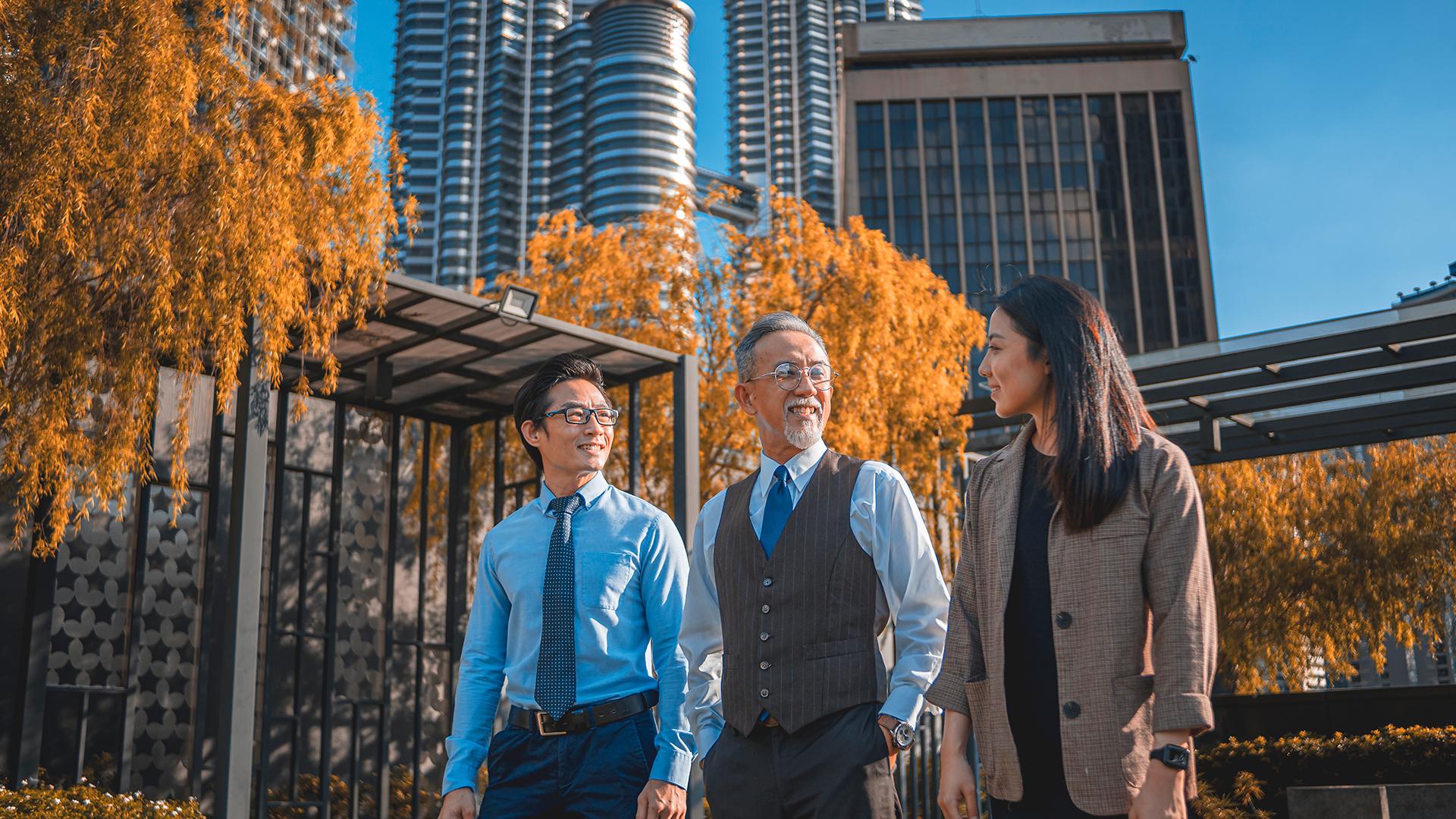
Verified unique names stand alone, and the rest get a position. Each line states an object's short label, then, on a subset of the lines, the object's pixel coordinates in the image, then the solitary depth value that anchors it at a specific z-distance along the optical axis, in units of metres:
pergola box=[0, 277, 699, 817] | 7.76
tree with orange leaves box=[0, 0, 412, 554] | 6.20
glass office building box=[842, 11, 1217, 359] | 77.25
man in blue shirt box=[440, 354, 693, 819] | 3.04
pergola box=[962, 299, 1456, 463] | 11.84
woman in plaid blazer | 2.22
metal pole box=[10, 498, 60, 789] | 7.55
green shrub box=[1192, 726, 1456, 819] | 10.97
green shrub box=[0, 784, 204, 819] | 5.66
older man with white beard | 2.74
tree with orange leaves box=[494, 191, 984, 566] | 14.07
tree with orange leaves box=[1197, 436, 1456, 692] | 18.80
